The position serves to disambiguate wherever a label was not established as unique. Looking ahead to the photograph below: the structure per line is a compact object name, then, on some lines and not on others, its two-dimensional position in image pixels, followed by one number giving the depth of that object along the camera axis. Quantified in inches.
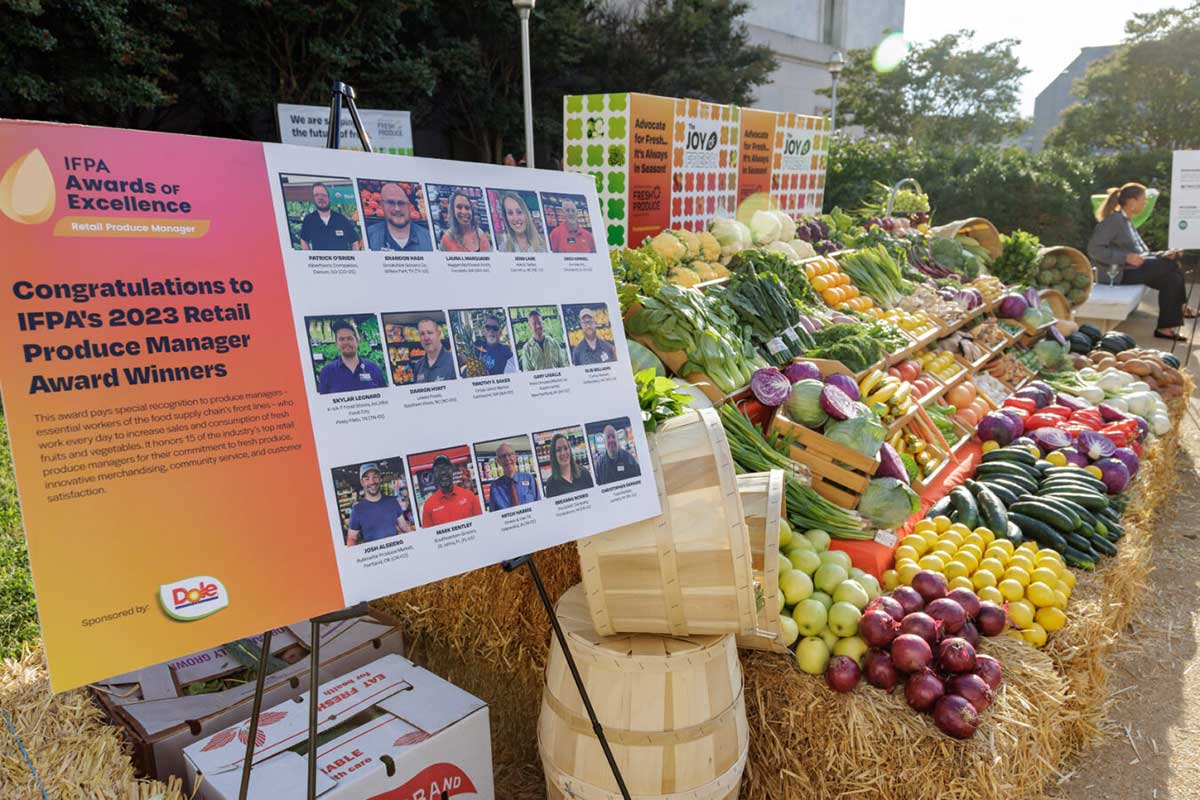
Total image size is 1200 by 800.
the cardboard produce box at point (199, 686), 98.4
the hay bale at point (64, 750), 84.7
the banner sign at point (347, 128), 339.0
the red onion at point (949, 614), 118.8
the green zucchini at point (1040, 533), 155.9
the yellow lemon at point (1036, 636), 126.8
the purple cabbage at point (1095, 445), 194.9
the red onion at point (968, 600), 124.7
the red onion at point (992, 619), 123.3
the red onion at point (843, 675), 110.0
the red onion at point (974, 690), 108.1
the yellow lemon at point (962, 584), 132.2
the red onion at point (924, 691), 107.6
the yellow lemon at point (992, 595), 130.6
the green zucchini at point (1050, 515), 157.8
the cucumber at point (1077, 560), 151.9
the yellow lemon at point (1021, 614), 129.4
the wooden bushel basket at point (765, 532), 98.4
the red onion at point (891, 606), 119.1
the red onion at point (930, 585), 126.0
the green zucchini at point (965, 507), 161.5
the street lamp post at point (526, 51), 273.6
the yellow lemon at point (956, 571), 136.0
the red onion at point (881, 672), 111.1
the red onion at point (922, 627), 114.7
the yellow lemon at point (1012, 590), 133.1
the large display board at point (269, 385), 53.6
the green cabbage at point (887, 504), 145.4
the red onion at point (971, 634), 120.0
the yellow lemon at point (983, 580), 134.8
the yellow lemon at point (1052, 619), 129.1
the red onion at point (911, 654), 110.2
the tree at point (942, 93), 1010.1
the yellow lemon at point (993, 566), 138.7
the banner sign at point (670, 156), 252.8
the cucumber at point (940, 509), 165.5
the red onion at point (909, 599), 121.9
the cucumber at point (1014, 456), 190.4
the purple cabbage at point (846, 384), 161.6
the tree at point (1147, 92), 823.1
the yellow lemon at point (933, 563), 136.4
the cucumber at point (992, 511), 160.2
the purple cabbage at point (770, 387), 155.4
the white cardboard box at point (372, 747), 88.2
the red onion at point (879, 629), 113.9
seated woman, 398.6
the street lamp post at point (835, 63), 719.7
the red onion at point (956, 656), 111.0
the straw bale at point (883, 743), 105.2
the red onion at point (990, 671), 112.8
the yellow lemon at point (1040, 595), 131.4
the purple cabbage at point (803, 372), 164.6
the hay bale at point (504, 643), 124.6
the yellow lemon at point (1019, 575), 137.2
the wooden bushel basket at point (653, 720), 91.9
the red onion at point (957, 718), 104.6
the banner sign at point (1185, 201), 314.5
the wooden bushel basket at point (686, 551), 88.7
